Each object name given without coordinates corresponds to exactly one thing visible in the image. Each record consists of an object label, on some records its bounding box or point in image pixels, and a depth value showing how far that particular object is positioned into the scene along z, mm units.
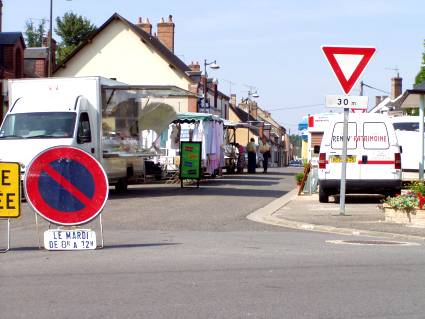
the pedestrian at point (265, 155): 42375
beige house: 53438
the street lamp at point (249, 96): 77075
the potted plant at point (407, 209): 14008
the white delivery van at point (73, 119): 20078
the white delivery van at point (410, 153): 23141
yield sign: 14562
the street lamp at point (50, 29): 38891
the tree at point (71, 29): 88750
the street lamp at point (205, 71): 47953
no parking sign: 10031
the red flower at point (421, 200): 14054
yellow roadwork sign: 10234
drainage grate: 11688
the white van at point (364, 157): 18469
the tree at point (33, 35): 104562
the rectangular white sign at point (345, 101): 14680
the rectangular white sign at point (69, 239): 10258
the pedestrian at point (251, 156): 40706
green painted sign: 25172
